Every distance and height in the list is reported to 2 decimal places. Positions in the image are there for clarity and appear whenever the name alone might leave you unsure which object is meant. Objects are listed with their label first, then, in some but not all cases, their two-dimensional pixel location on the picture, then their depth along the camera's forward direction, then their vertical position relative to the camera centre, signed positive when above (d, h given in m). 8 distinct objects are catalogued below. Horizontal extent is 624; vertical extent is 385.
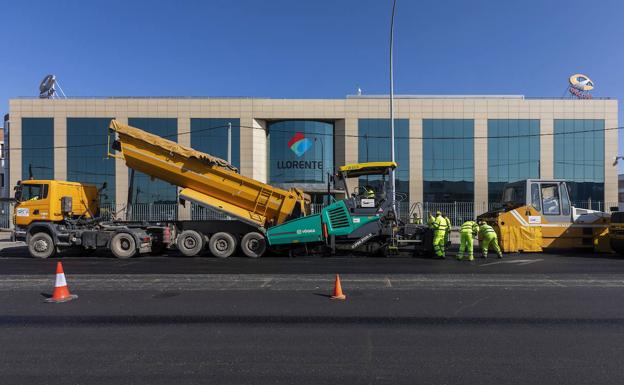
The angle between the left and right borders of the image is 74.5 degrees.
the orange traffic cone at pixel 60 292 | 6.54 -1.59
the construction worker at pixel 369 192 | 12.70 +0.10
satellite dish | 31.80 +8.38
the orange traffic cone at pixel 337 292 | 6.69 -1.61
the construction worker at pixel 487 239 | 12.17 -1.29
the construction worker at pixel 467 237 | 11.97 -1.23
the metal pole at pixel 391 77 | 17.80 +5.32
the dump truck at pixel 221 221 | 12.55 -0.73
